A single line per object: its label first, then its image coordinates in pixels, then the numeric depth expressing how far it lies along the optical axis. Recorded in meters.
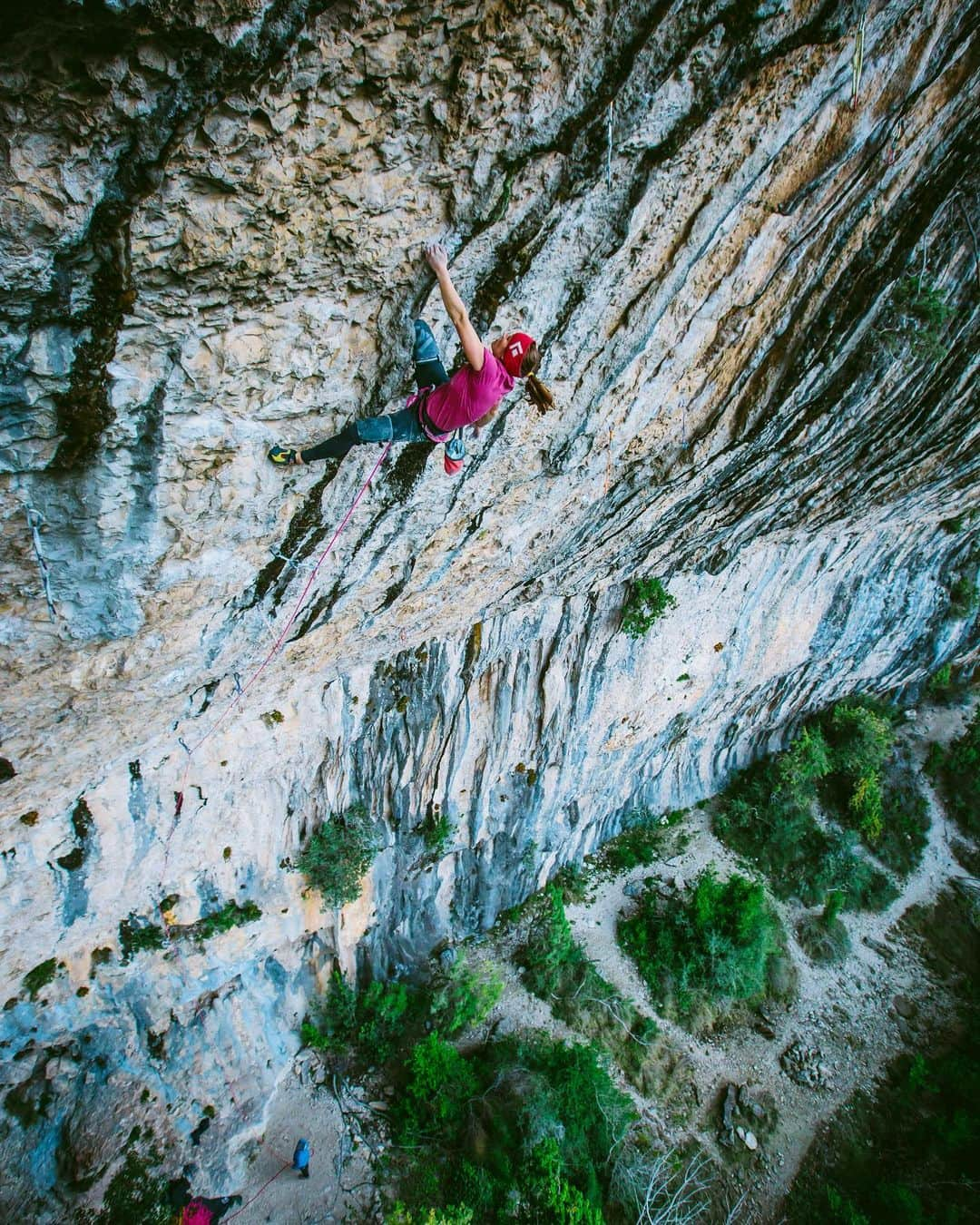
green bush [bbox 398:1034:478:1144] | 8.58
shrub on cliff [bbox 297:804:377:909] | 8.23
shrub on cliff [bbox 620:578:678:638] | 8.52
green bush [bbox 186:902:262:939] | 7.55
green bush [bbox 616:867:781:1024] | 10.77
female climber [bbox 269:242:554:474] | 3.16
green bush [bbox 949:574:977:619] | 12.84
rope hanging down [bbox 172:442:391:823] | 4.20
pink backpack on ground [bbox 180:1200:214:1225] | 7.53
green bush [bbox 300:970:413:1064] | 9.27
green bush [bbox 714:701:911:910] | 13.00
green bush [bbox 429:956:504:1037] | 9.60
